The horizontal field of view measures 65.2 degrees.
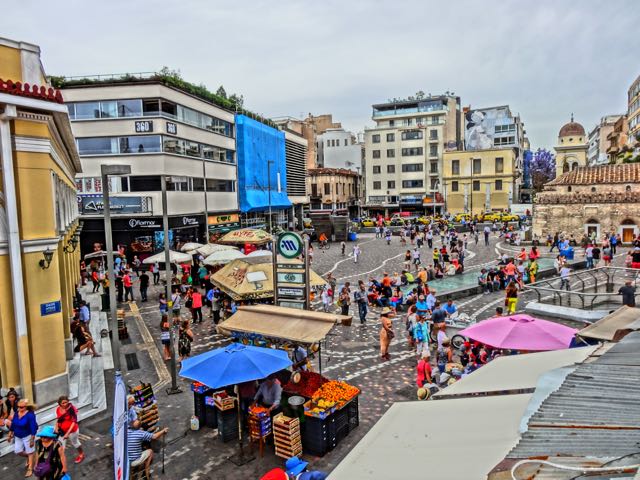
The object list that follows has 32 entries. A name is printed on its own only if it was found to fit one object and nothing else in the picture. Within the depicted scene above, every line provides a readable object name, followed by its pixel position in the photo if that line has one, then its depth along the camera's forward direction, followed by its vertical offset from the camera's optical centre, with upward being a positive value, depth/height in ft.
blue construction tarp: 159.02 +15.77
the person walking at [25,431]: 30.40 -12.90
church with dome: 226.38 +23.69
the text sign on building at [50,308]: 38.73 -7.02
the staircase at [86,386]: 37.65 -14.73
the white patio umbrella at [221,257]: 79.25 -7.18
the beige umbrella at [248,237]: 101.60 -5.30
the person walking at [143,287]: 82.15 -11.86
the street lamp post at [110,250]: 33.92 -2.45
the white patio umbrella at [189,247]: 99.45 -6.78
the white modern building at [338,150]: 298.56 +34.96
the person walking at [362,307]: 65.00 -12.97
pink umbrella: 37.04 -10.14
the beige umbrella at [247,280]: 58.23 -8.32
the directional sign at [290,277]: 49.80 -6.80
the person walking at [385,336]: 49.93 -13.01
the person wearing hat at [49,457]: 27.55 -13.30
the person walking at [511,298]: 61.82 -11.88
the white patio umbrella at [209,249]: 91.48 -6.79
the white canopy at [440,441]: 15.31 -8.28
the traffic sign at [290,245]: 49.67 -3.55
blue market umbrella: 31.48 -10.06
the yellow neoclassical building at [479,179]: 235.61 +11.20
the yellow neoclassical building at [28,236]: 36.70 -1.26
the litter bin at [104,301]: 74.49 -12.66
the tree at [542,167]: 319.27 +23.30
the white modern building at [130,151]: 116.37 +15.31
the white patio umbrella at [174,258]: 83.80 -7.49
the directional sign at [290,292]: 49.78 -8.29
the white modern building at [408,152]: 249.55 +26.93
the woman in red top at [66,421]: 30.91 -12.63
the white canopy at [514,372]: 23.52 -8.78
